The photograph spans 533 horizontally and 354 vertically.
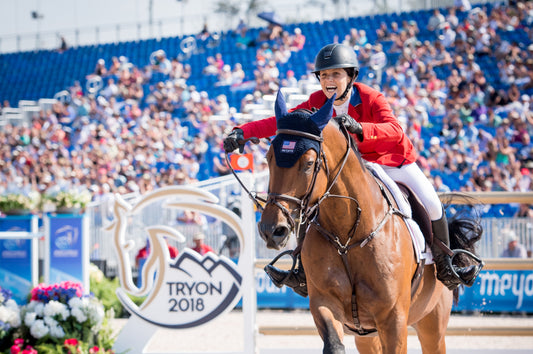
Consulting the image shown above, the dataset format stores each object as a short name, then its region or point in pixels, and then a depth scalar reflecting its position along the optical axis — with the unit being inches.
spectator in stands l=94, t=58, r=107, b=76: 1931.6
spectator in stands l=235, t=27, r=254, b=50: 1854.1
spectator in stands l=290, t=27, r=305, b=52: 1687.3
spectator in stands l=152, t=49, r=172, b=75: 1828.2
